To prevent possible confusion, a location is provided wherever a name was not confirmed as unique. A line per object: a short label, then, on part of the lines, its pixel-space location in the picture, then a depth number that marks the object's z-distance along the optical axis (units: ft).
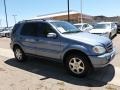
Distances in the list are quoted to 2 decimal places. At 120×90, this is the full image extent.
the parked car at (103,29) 24.09
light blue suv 9.78
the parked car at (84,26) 30.30
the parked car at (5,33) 48.45
